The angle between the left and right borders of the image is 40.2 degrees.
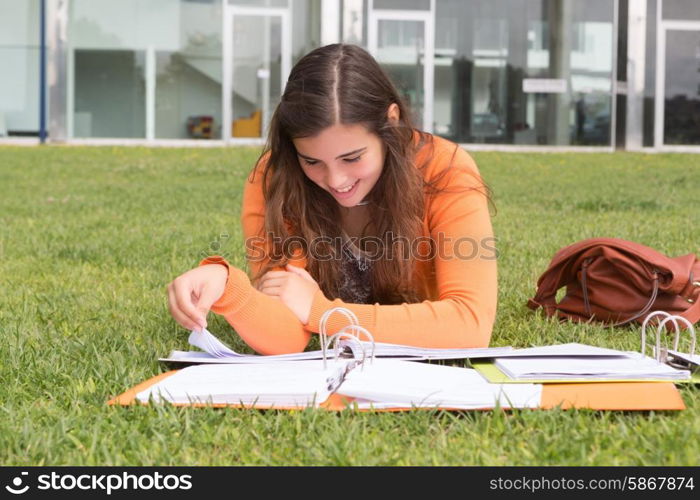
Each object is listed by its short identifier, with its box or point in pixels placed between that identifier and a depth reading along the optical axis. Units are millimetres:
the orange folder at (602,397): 1864
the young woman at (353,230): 2408
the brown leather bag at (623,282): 2898
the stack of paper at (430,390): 1866
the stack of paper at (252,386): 1910
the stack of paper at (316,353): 2254
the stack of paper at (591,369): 1986
